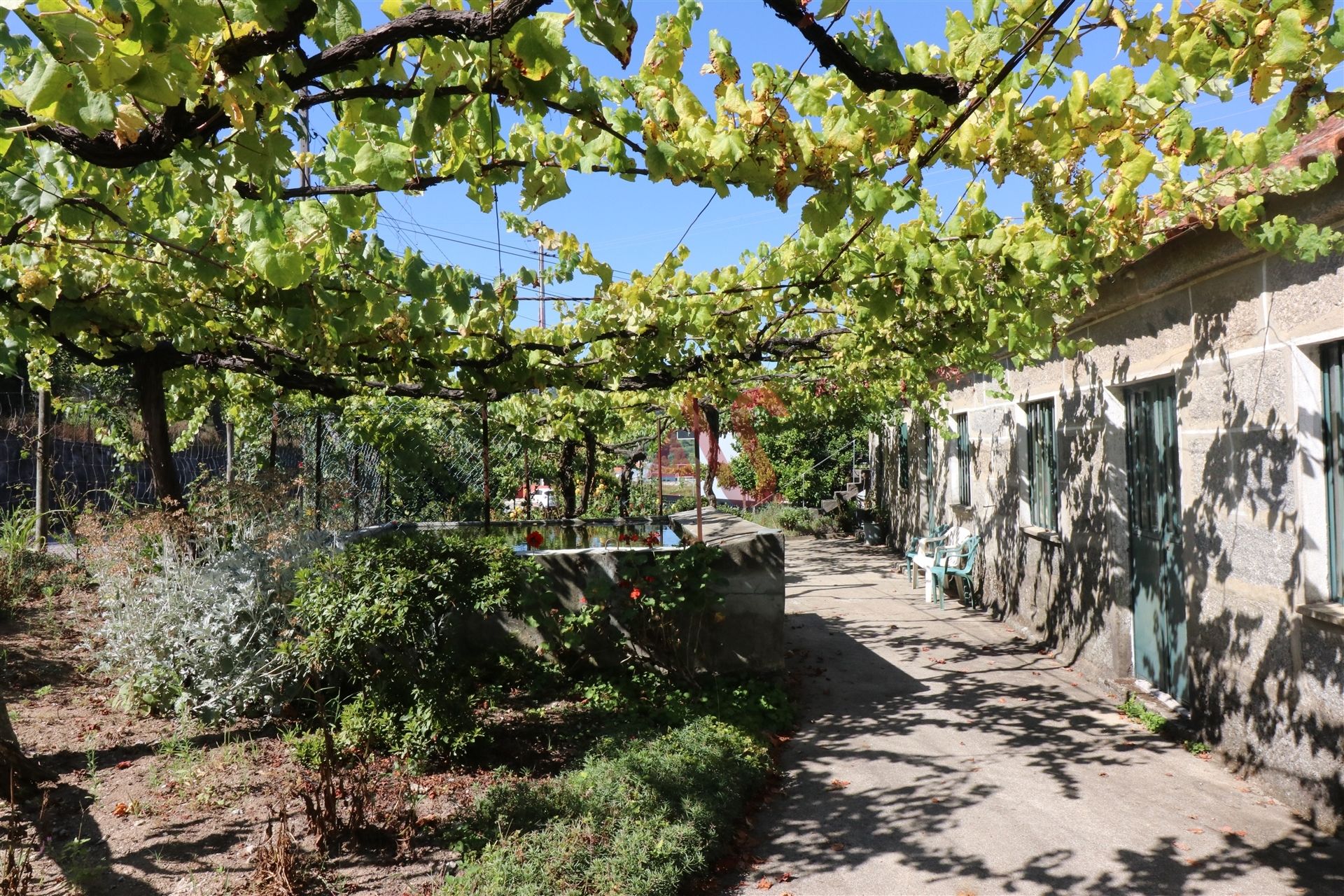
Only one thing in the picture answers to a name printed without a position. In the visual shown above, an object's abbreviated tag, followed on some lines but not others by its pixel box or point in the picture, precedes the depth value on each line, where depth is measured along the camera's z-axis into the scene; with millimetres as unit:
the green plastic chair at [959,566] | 10016
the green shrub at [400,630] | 4789
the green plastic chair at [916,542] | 11602
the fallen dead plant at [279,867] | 3244
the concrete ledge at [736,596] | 6707
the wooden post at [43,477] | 8297
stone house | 4105
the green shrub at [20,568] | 7609
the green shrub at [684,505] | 13500
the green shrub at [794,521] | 19703
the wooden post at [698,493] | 6672
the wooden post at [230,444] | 9938
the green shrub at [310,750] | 4562
